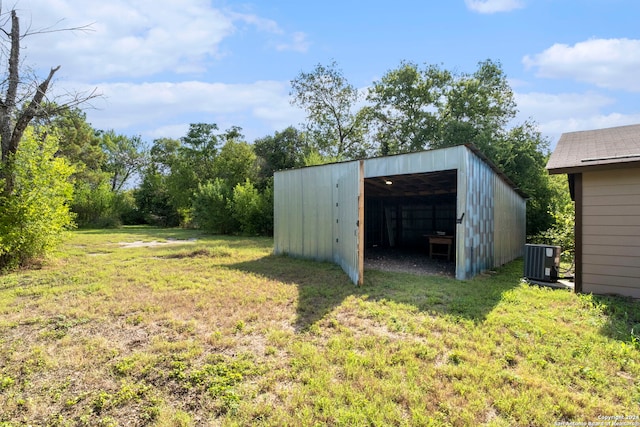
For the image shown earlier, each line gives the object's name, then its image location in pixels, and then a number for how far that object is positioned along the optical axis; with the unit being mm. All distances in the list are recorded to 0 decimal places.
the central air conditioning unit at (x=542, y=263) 5168
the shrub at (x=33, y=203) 5577
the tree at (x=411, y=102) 17953
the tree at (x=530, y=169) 12820
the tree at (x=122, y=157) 28547
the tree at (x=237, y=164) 18641
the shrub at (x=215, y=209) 14875
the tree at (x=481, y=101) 17172
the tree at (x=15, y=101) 5621
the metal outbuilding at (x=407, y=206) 5340
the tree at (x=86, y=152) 19000
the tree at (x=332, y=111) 20469
